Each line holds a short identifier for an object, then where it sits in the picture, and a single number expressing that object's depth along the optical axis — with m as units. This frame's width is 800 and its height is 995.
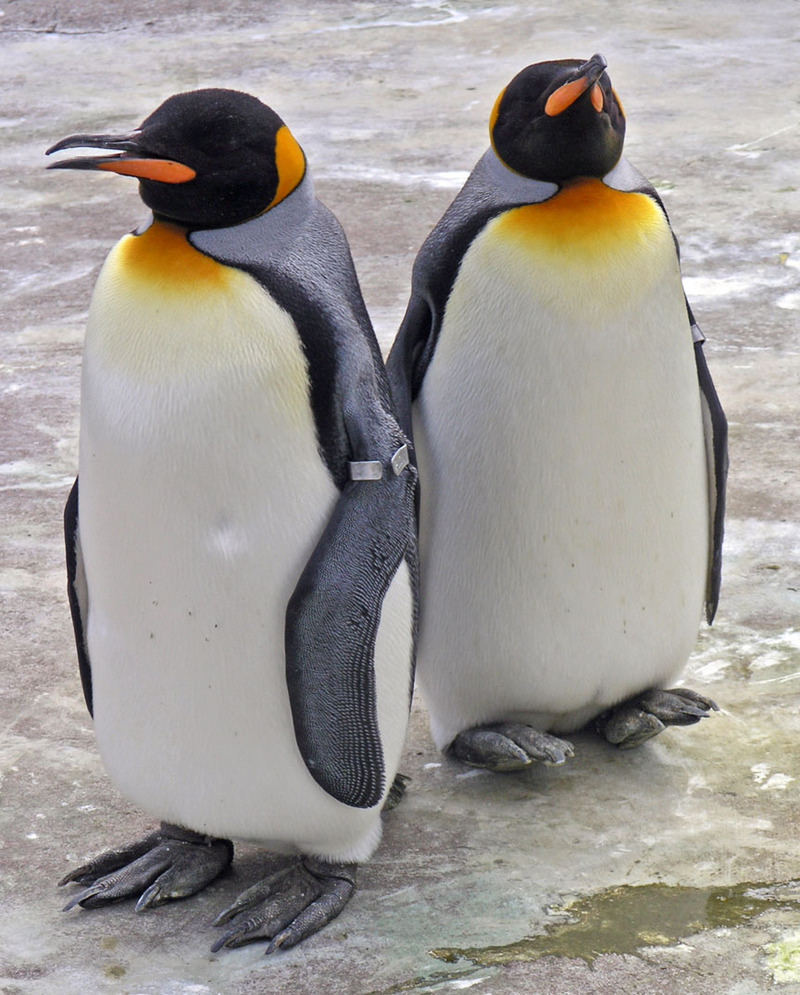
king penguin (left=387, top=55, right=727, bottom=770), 5.12
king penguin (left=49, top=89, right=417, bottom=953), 4.39
